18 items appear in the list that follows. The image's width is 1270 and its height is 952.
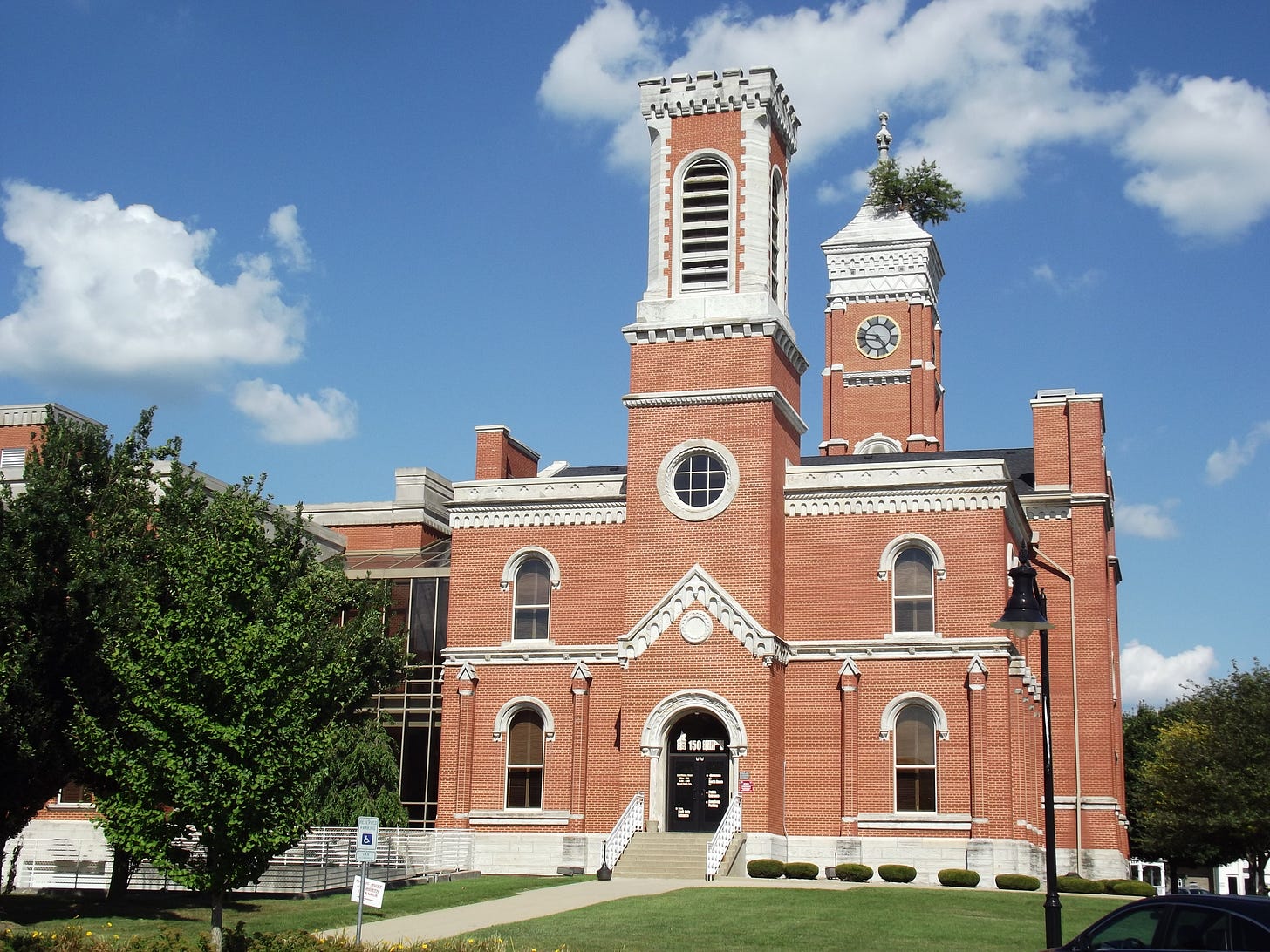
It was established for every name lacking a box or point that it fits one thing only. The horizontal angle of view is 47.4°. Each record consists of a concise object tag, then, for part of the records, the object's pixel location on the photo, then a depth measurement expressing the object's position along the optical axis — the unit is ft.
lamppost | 58.13
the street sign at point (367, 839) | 67.67
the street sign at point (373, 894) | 64.95
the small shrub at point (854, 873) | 114.52
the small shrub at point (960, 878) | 112.68
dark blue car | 42.63
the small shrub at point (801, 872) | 114.62
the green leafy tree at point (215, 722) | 67.77
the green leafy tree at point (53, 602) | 82.74
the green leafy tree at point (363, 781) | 129.18
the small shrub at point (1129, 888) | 113.60
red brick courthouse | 120.06
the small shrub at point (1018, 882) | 111.55
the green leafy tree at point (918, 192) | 230.68
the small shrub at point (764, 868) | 113.91
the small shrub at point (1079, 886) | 112.88
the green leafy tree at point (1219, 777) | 161.58
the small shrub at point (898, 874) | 114.83
